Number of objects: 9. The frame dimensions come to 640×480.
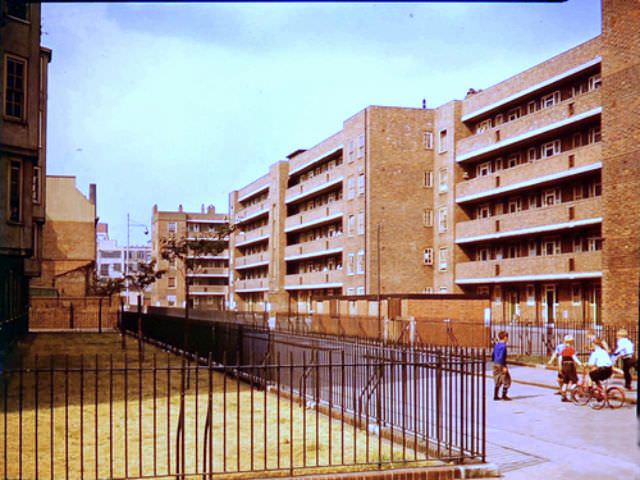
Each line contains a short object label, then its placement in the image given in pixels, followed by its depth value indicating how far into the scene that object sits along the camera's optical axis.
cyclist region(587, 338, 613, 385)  17.25
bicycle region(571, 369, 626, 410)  17.13
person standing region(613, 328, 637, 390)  19.61
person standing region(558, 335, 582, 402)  18.23
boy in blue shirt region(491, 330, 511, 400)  18.58
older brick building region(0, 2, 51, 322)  21.83
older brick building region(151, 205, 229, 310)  107.88
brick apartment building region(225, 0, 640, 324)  30.16
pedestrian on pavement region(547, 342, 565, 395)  18.48
